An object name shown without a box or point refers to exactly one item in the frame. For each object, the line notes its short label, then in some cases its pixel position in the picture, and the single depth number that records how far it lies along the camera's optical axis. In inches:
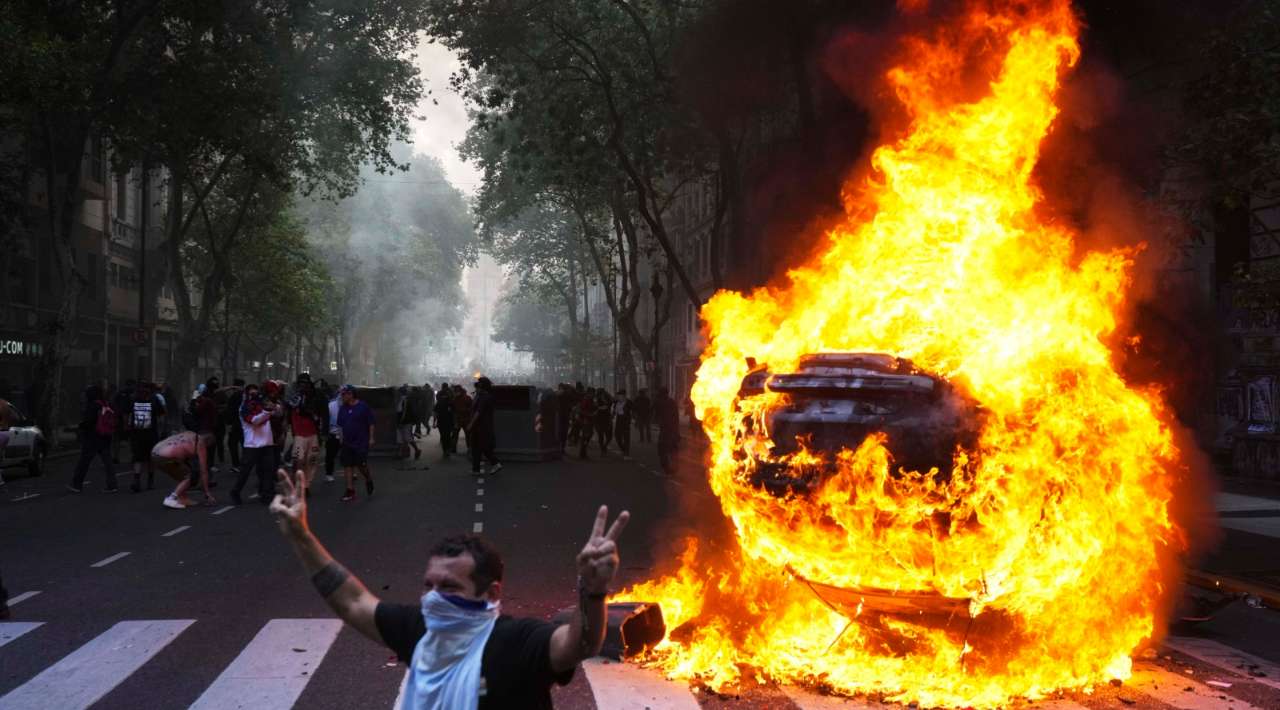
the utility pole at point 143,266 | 1330.6
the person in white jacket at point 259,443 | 604.7
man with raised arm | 112.6
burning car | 292.8
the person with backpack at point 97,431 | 674.2
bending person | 601.6
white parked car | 800.9
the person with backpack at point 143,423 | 682.2
